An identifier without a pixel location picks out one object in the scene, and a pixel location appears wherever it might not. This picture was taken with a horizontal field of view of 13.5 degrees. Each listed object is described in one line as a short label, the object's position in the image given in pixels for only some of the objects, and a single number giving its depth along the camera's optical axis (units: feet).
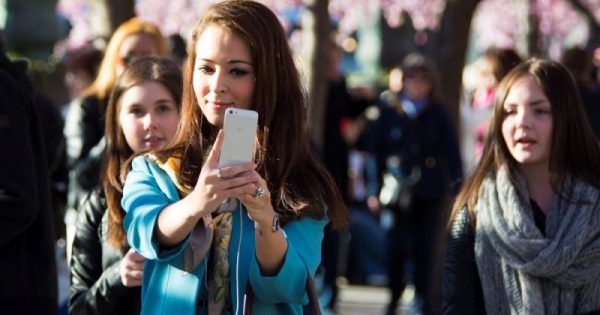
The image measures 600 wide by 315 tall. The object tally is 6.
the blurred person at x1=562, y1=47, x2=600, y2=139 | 49.92
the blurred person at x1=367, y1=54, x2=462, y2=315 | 61.71
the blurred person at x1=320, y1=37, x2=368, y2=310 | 64.39
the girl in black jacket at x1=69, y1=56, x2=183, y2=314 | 27.43
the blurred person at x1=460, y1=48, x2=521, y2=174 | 52.03
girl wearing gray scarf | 27.86
